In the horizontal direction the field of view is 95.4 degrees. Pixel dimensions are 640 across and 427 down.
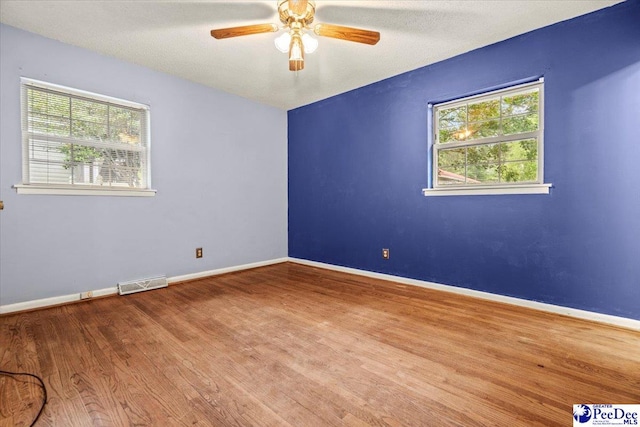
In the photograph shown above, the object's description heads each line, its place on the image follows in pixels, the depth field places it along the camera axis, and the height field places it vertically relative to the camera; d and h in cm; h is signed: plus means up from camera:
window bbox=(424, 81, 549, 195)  269 +65
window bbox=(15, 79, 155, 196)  263 +63
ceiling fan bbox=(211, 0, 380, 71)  211 +131
